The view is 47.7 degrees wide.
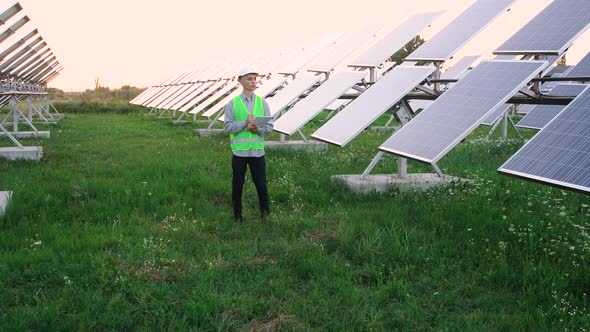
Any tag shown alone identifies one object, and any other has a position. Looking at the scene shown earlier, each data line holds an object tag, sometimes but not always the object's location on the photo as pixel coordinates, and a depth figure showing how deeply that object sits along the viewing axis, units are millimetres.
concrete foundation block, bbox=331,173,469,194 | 7281
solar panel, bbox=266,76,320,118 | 11148
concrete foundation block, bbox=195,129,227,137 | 15961
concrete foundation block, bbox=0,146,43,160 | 10523
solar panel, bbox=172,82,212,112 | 20125
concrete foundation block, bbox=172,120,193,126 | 20609
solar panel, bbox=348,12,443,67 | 8738
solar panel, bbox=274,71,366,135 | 9078
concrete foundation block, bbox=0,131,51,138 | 15164
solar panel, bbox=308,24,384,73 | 11289
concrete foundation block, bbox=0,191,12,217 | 6188
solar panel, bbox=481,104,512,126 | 12789
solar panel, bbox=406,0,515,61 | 7324
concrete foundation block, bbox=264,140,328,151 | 12141
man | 6133
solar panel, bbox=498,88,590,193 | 3965
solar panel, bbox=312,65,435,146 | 7086
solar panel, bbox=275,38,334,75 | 13555
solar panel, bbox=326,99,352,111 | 17728
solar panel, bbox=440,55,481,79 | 19425
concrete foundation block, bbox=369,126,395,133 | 17109
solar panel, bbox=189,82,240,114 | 17131
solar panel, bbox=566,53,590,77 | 7582
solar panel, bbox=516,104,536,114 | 15554
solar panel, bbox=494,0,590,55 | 5934
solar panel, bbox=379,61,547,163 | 5523
